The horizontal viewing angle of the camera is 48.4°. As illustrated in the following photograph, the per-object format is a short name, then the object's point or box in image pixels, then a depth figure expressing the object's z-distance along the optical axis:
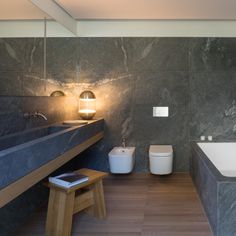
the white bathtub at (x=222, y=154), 3.82
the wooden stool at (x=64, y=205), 2.12
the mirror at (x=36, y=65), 2.50
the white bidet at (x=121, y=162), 3.61
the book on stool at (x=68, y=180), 2.16
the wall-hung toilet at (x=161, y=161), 3.55
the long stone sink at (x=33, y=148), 1.38
